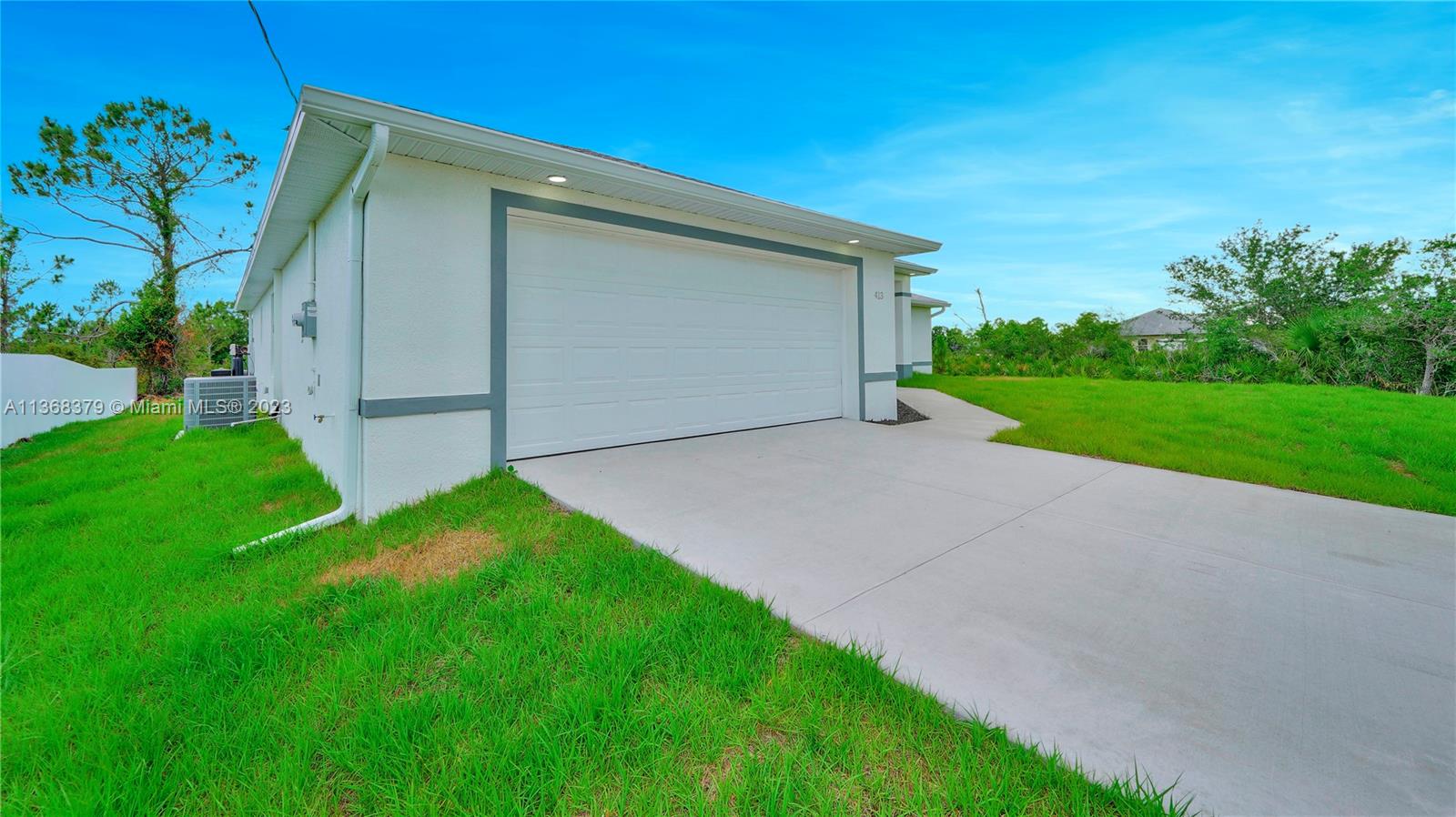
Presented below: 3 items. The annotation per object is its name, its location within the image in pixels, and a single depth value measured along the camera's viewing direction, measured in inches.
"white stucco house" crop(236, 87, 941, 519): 157.9
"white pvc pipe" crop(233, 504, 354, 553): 144.4
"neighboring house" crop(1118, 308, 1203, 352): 966.0
